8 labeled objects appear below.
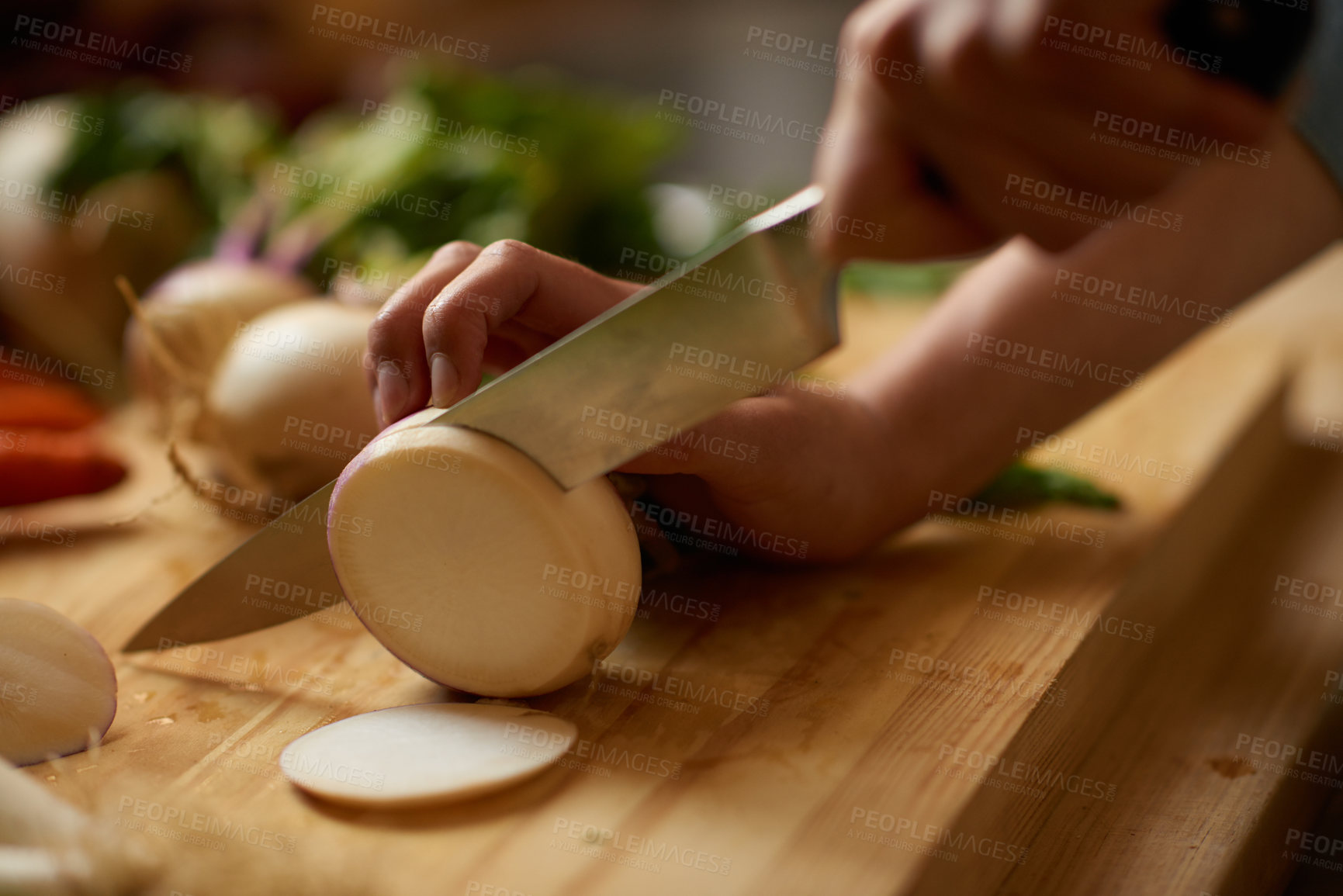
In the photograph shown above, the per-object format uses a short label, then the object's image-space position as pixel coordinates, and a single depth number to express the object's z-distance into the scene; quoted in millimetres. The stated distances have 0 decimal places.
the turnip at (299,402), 799
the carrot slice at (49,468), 829
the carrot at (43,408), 862
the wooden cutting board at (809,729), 637
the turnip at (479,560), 663
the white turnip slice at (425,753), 646
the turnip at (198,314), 864
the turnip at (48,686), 662
